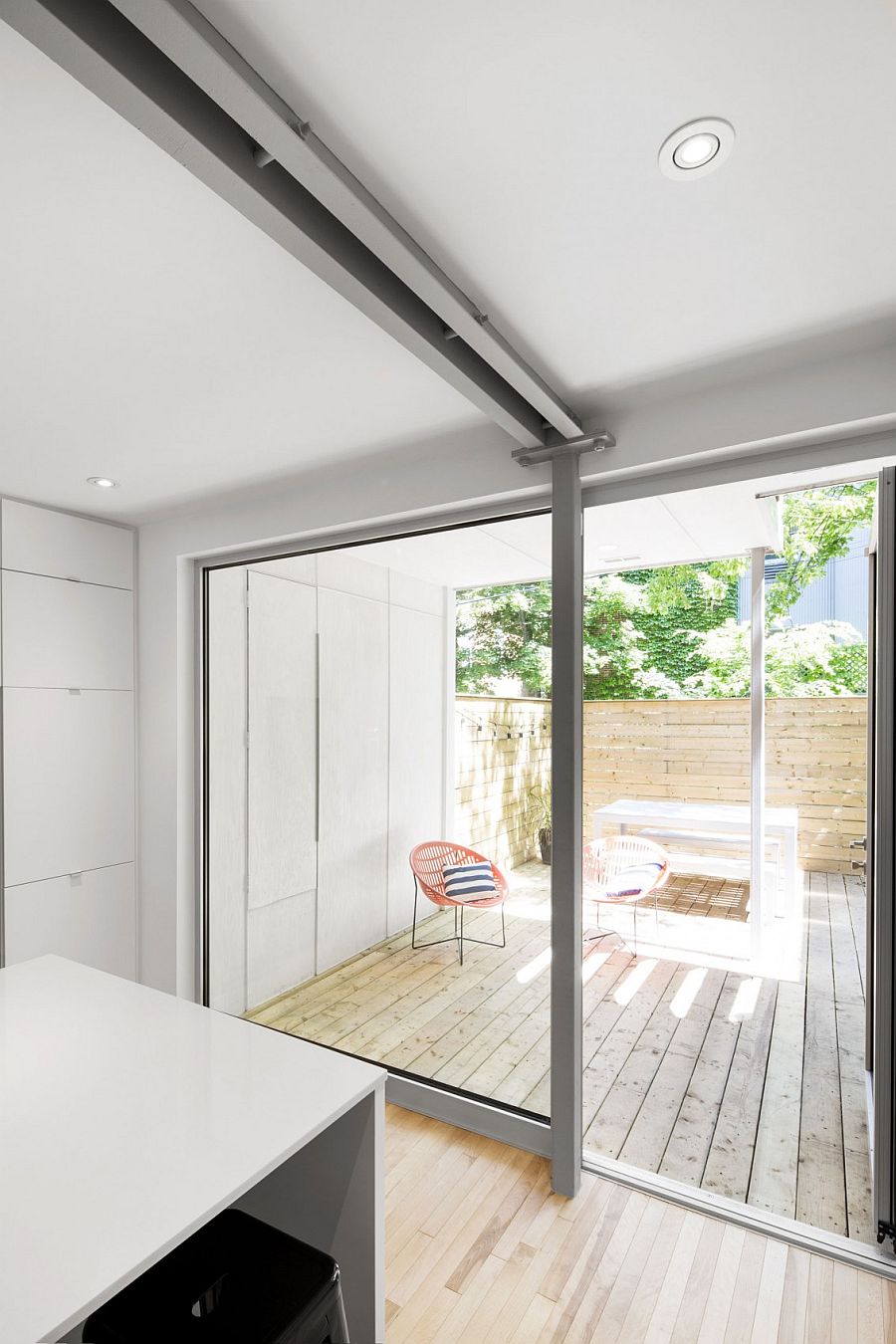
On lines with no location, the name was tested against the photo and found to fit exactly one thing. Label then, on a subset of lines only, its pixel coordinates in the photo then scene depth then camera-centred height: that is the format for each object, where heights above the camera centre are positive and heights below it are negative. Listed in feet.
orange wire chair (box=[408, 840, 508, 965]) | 8.50 -2.37
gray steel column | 7.33 -1.62
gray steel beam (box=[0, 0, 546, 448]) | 2.99 +2.58
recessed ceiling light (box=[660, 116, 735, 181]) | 3.70 +2.77
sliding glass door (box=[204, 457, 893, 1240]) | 7.80 -1.99
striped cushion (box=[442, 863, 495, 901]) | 8.38 -2.50
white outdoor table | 8.80 -1.90
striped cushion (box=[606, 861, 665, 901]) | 9.20 -2.73
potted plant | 7.83 -1.59
